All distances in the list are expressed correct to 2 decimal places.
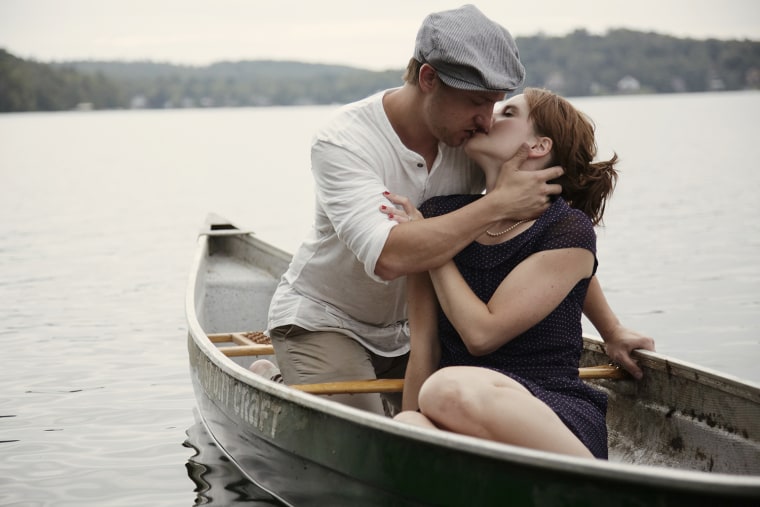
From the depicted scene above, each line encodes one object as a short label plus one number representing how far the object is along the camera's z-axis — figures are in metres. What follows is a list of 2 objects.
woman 3.72
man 4.06
